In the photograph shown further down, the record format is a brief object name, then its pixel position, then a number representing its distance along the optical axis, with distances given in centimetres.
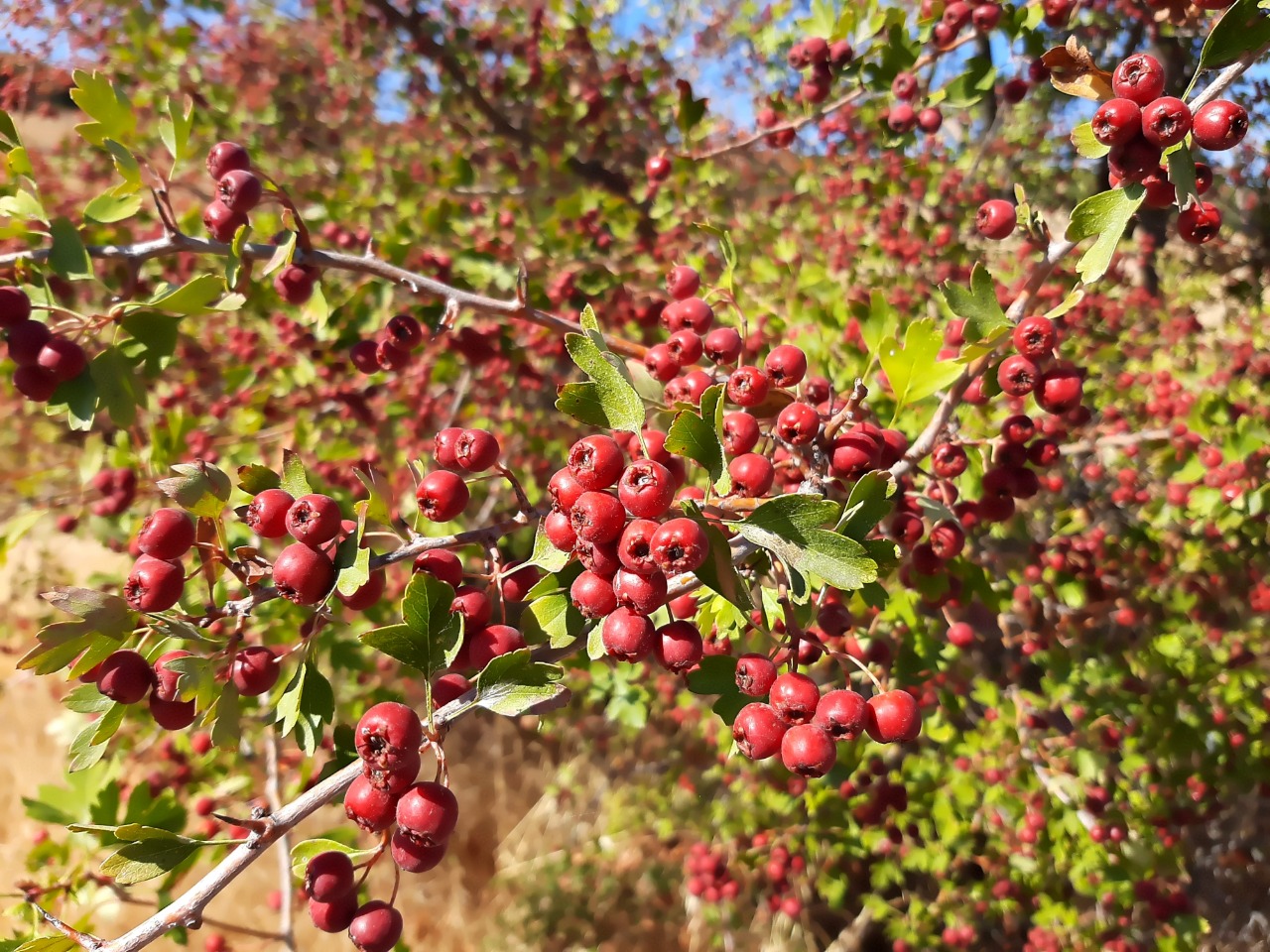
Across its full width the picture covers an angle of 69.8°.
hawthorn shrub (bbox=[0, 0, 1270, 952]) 17
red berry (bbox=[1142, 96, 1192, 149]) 16
